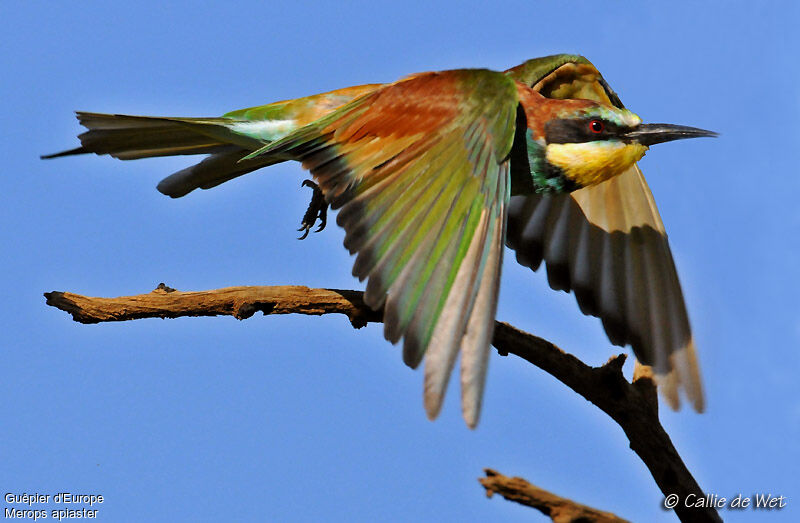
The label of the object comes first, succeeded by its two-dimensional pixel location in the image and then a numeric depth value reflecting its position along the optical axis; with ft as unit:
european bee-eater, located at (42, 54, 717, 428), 19.36
